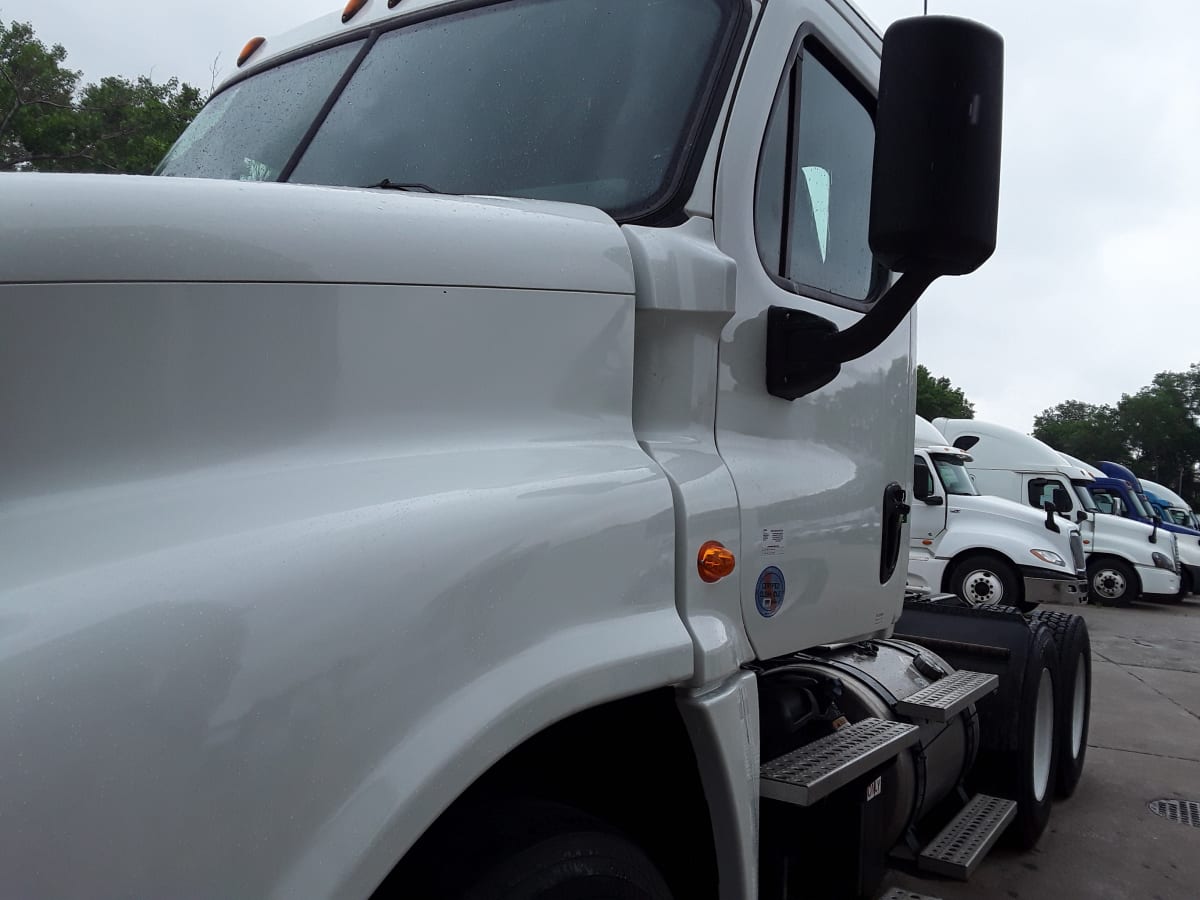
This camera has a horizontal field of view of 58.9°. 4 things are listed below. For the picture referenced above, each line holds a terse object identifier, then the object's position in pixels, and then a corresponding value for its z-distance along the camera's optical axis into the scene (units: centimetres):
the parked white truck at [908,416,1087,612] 1320
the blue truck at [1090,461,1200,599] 1914
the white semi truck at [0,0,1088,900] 121
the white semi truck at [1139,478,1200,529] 2578
